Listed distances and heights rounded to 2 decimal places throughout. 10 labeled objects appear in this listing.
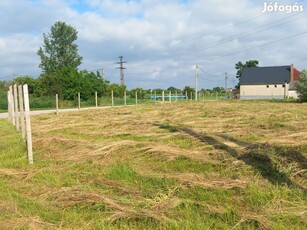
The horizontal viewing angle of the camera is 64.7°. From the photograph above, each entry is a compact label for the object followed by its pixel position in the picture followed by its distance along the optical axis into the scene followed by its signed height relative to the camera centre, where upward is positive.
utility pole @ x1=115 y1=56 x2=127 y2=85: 50.28 +6.05
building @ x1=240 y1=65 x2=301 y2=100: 47.76 +2.76
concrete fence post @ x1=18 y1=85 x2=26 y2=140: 7.12 -0.50
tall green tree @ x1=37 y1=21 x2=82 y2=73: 46.72 +9.61
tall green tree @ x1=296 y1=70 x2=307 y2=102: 24.50 +0.79
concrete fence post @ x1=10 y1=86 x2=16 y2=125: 10.72 -0.09
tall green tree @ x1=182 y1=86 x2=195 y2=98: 48.43 +1.49
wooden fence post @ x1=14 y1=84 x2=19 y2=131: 8.85 -0.34
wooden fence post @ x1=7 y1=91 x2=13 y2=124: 11.85 -0.55
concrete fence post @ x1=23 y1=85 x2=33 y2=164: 5.05 -0.58
